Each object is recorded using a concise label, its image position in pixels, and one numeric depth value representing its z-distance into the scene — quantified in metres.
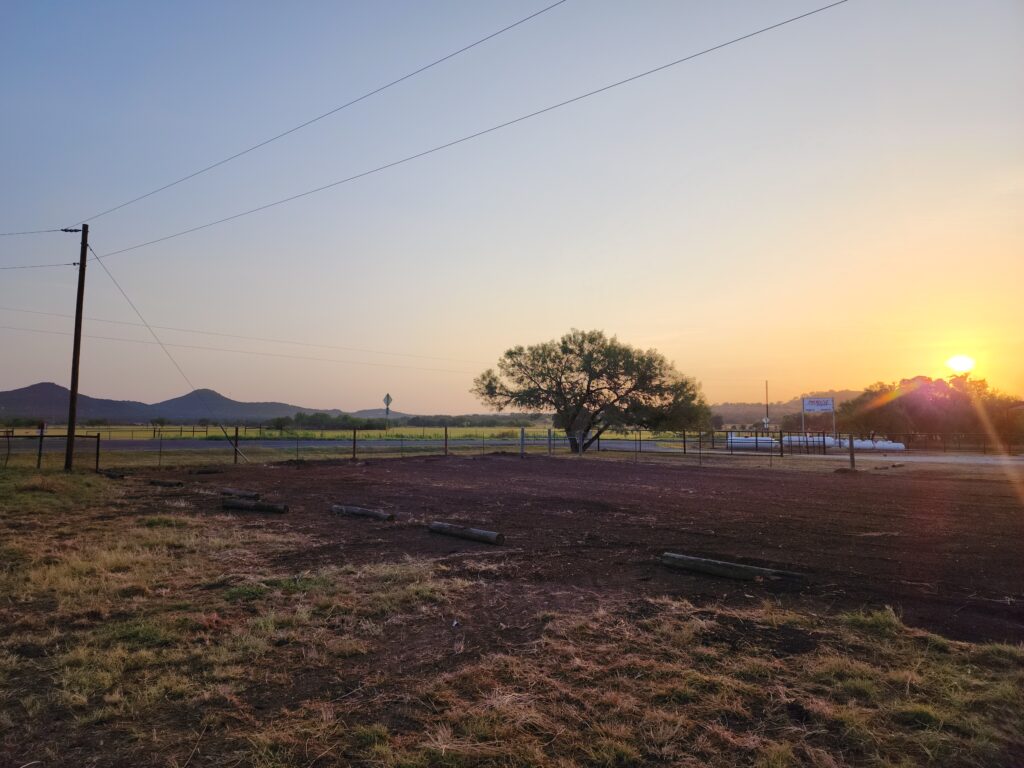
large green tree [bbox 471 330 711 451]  46.66
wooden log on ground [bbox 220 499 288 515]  12.73
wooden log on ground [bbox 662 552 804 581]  7.00
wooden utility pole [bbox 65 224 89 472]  21.14
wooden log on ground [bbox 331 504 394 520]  11.71
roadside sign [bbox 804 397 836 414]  56.41
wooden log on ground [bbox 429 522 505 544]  9.37
